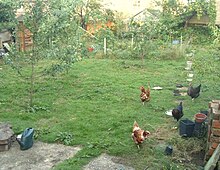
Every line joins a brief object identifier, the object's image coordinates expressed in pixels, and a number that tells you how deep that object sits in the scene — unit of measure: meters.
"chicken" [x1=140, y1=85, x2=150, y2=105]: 7.88
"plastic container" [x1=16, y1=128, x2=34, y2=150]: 5.79
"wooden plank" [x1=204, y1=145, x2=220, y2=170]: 4.62
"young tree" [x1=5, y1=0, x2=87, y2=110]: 7.30
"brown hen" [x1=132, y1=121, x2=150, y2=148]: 5.66
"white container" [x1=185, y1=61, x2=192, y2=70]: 11.68
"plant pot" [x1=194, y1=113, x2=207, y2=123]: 6.04
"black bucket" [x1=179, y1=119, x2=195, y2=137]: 6.05
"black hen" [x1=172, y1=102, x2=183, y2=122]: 6.77
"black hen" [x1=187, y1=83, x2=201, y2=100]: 8.22
